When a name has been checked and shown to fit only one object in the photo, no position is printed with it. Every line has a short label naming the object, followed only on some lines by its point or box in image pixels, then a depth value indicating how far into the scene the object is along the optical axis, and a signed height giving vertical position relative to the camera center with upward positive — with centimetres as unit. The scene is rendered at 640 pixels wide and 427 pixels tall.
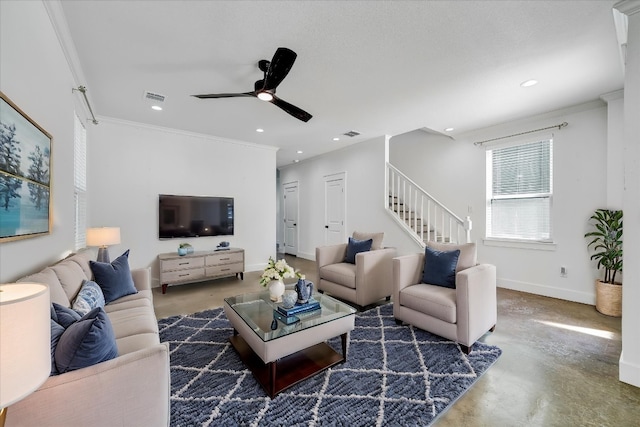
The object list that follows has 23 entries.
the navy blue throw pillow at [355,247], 368 -45
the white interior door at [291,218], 741 -11
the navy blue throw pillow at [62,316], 123 -47
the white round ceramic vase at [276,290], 246 -68
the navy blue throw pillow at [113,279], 233 -57
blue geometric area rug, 160 -117
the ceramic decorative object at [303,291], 230 -64
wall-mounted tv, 444 -4
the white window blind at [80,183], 313 +37
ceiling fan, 205 +114
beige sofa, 97 -70
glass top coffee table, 179 -87
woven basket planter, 309 -96
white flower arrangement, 242 -52
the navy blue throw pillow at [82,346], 105 -52
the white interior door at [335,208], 594 +14
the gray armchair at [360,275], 323 -76
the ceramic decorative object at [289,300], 216 -68
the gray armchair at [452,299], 230 -77
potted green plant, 312 -52
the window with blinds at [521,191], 396 +36
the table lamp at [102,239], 310 -29
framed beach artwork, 137 +22
